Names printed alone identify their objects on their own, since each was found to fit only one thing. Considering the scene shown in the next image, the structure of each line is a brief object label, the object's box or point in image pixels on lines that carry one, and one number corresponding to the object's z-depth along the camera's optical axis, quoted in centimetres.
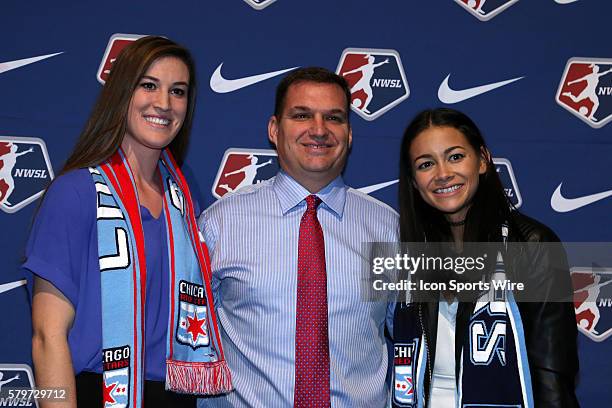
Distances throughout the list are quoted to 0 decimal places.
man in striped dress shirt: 222
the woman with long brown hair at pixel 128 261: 180
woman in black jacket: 207
